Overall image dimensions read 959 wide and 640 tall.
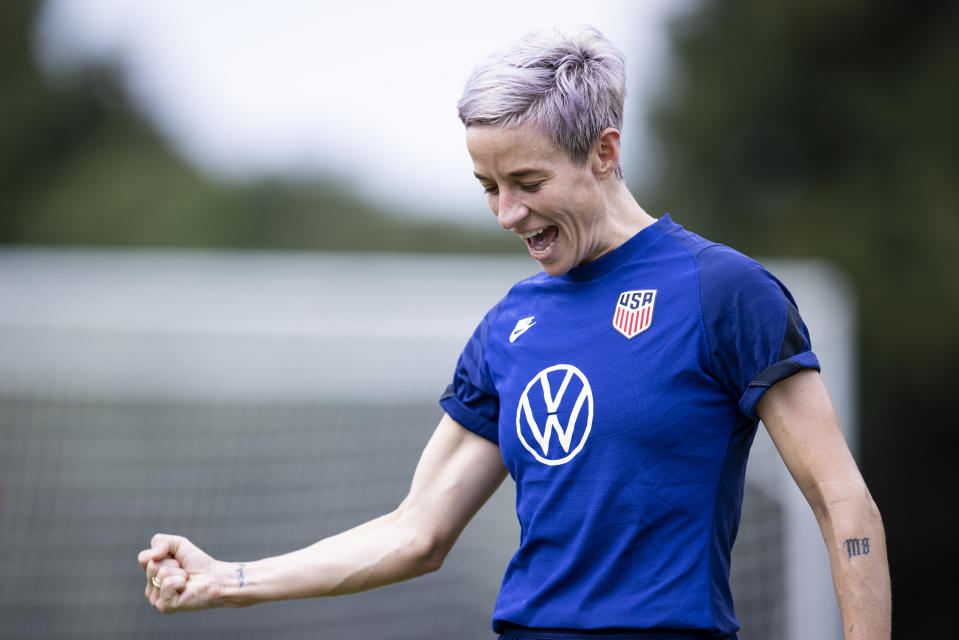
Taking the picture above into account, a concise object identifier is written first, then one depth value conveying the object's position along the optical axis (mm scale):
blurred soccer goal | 17766
